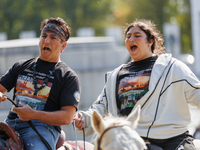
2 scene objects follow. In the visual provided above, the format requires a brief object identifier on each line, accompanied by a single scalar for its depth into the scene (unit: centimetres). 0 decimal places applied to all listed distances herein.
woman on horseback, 657
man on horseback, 643
